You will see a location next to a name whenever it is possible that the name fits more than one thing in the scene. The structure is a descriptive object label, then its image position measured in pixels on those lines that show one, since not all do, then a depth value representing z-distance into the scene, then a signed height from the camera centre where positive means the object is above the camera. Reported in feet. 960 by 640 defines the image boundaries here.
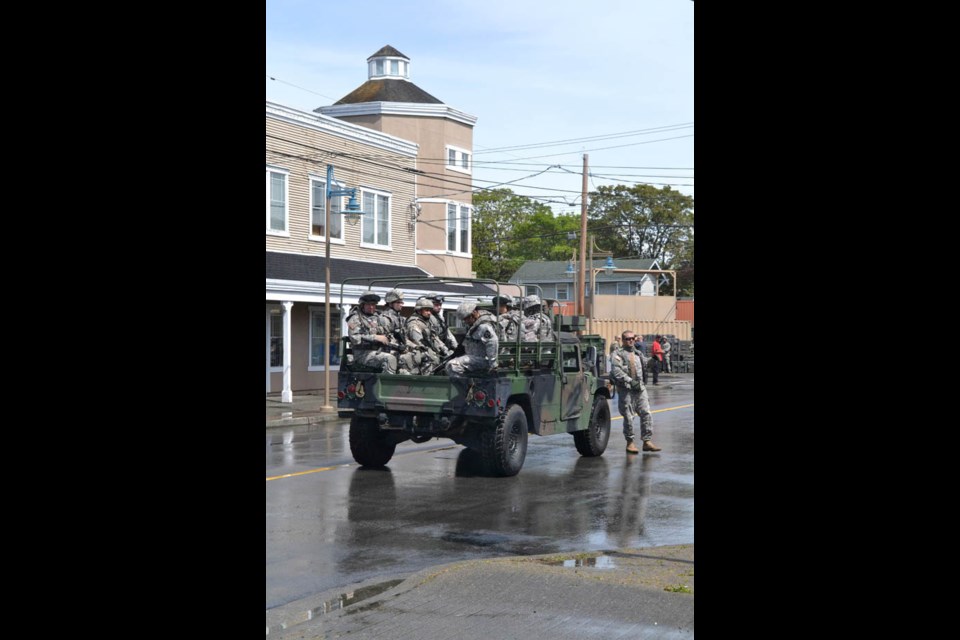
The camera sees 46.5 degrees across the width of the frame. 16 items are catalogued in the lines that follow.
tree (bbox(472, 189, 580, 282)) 256.73 +24.86
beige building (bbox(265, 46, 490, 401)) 93.50 +12.11
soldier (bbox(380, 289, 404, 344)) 47.83 +0.99
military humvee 44.52 -2.80
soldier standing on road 54.29 -2.43
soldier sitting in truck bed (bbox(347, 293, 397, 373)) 46.70 +0.04
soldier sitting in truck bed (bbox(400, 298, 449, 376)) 47.39 -0.30
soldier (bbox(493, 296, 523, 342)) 48.49 +0.75
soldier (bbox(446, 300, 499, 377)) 44.34 -0.52
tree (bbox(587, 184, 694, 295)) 275.80 +28.42
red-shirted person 122.93 -2.07
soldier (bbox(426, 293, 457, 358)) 48.91 +0.26
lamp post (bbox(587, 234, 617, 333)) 132.82 +8.47
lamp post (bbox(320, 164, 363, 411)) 79.51 +8.60
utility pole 122.31 +11.19
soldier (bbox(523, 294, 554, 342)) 49.90 +0.77
